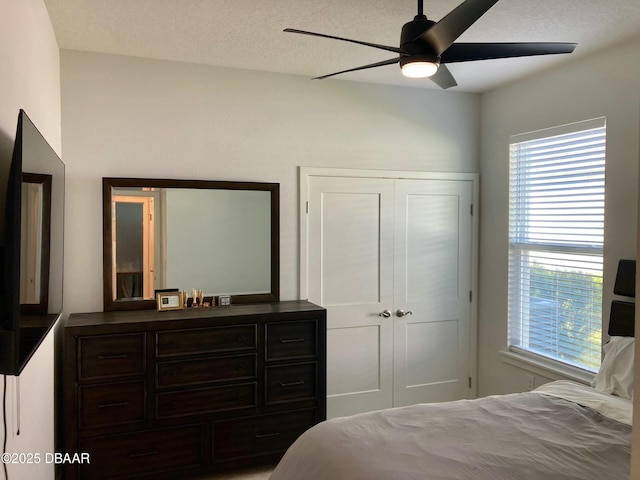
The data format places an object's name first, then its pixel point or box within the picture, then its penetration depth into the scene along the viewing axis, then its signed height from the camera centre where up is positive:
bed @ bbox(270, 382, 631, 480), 1.89 -0.86
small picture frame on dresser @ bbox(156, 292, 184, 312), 3.29 -0.43
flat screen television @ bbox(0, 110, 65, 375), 1.25 -0.05
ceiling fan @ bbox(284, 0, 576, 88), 1.76 +0.78
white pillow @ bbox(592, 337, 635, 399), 2.68 -0.73
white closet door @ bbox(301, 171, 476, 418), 3.87 -0.38
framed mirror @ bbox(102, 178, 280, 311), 3.30 -0.03
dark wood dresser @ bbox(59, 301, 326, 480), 2.88 -0.94
